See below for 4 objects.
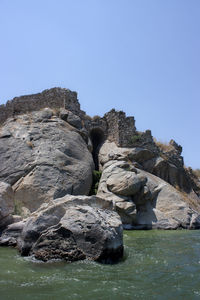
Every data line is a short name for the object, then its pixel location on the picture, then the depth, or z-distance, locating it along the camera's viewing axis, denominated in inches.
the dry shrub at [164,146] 1085.2
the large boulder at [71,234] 342.0
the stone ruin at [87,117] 928.3
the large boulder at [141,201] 716.0
